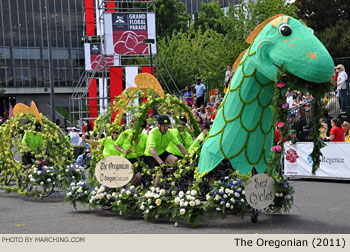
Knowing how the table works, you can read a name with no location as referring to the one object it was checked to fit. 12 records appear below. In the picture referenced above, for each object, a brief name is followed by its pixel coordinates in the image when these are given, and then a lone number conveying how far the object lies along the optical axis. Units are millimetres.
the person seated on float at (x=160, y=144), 8445
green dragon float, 6230
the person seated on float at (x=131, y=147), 8617
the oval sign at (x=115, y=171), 8398
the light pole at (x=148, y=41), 17953
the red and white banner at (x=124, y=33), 22875
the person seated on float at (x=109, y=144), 9039
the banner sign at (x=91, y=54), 30953
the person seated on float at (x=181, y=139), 8906
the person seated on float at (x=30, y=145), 11156
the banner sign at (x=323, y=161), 12852
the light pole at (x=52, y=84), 22078
